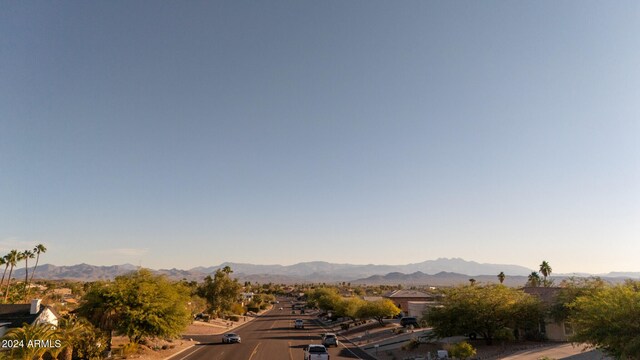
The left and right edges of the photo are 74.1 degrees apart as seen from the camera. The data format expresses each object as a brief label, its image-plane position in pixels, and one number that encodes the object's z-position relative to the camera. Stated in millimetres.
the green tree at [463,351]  31594
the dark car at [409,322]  60969
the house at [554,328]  38156
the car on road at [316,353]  30438
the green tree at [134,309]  34031
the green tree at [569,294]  36094
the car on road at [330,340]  44938
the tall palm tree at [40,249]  104450
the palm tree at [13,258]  92500
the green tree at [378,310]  63281
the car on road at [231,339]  47753
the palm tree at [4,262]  88250
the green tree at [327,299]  87156
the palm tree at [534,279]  95875
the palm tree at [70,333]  28984
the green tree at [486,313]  36844
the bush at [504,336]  39559
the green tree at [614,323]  19469
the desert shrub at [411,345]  40734
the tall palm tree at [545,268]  104875
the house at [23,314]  39938
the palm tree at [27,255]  97575
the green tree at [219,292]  89125
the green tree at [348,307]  70162
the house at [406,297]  80569
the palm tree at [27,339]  23547
